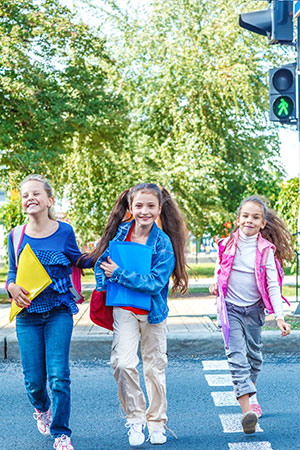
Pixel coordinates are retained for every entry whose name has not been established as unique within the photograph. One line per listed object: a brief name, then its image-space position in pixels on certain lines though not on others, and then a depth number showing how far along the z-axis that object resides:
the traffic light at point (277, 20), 13.81
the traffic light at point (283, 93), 13.87
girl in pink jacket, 7.45
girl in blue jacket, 6.62
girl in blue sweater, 6.48
